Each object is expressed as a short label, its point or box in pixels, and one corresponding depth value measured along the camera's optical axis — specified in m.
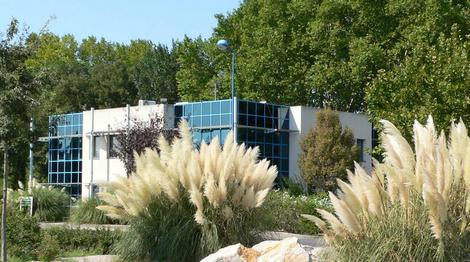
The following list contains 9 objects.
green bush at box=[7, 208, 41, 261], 14.33
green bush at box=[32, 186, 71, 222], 27.77
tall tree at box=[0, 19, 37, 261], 12.95
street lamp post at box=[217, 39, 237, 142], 25.36
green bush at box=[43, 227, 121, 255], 14.64
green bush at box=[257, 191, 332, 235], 11.94
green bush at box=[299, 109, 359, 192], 32.72
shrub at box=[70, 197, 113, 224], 23.23
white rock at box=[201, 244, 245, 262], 9.00
